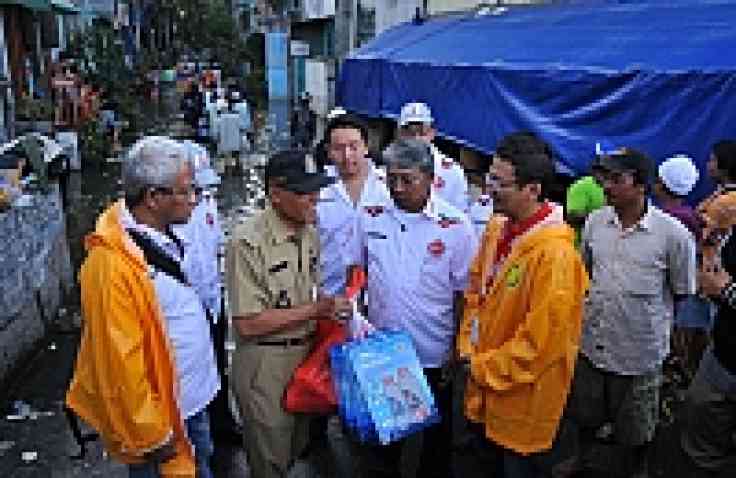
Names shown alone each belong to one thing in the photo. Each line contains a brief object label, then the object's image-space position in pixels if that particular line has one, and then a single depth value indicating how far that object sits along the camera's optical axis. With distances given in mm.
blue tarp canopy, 4648
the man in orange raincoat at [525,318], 2557
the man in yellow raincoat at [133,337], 2328
